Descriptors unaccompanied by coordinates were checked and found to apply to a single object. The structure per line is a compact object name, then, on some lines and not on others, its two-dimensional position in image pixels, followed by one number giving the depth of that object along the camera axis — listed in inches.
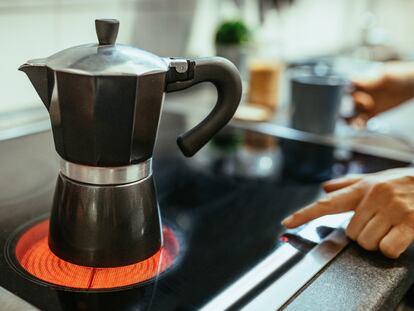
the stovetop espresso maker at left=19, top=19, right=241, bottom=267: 16.7
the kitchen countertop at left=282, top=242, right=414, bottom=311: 17.3
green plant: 46.1
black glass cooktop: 17.9
